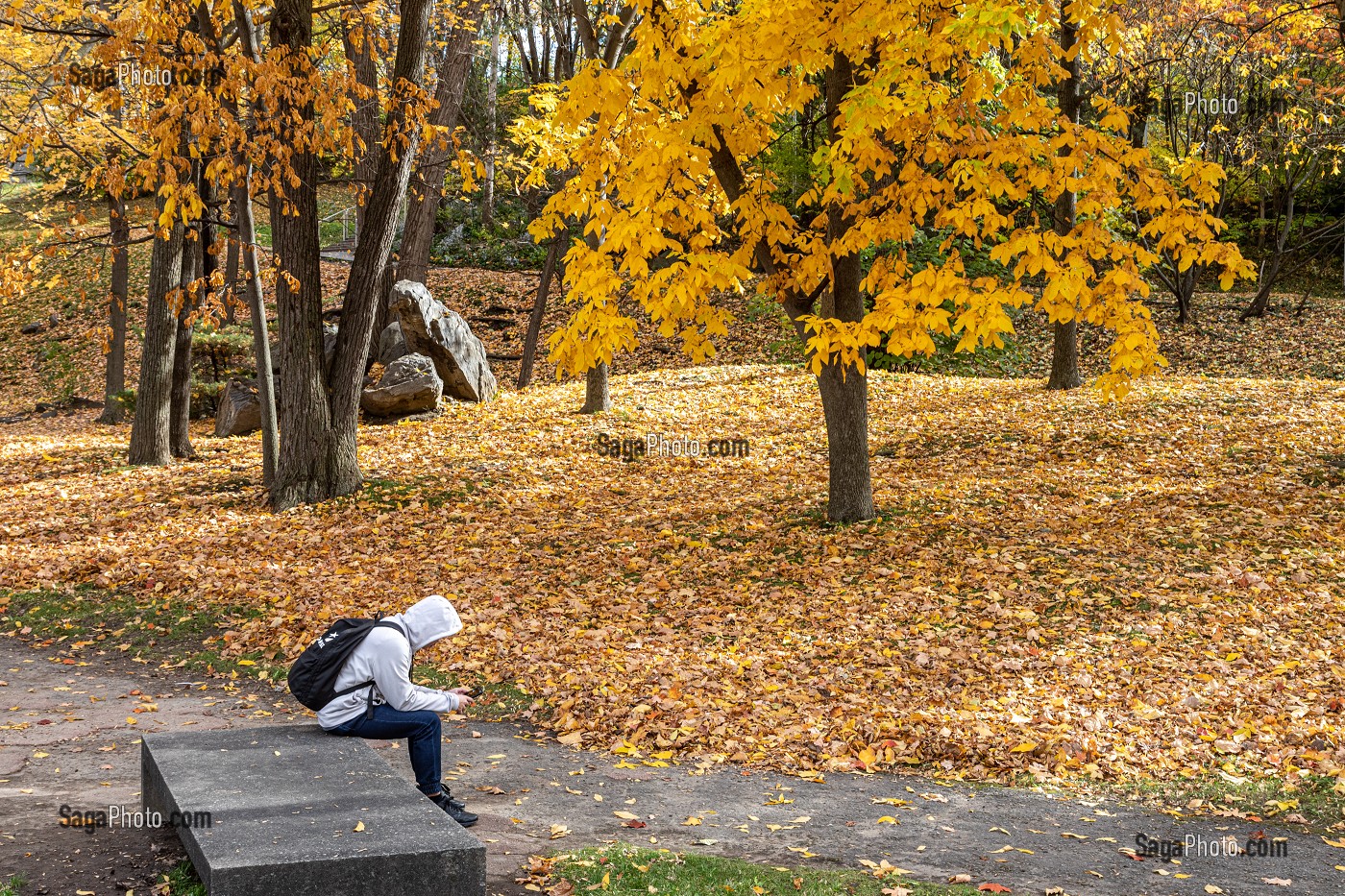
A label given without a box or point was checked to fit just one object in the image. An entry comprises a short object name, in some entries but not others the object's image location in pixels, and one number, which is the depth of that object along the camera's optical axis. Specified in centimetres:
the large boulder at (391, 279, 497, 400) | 1752
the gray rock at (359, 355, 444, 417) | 1634
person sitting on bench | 511
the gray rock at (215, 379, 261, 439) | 1669
